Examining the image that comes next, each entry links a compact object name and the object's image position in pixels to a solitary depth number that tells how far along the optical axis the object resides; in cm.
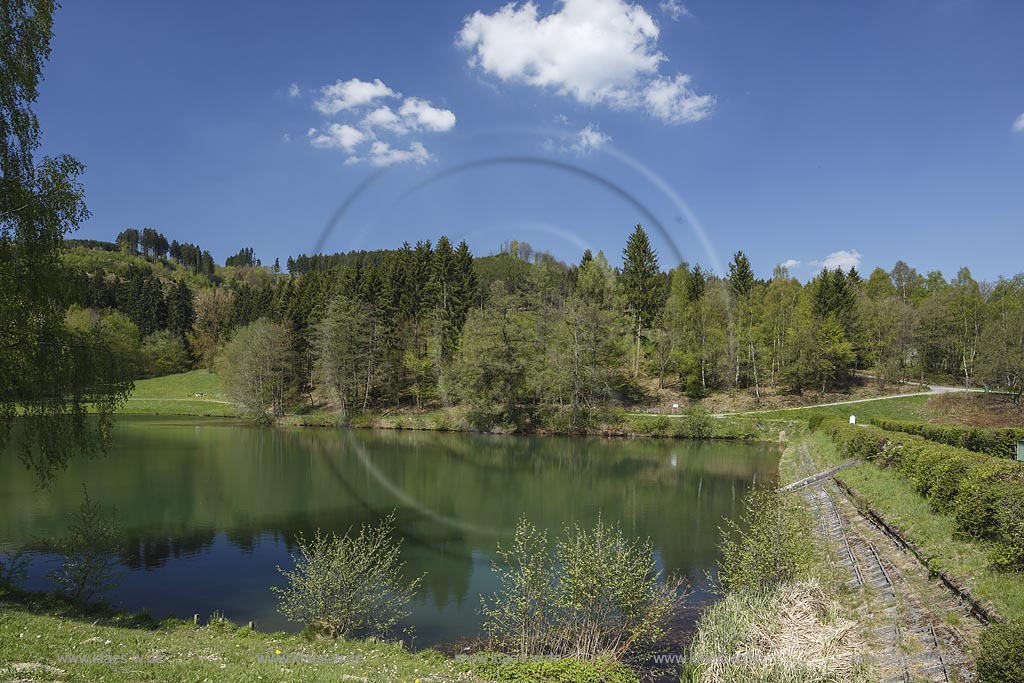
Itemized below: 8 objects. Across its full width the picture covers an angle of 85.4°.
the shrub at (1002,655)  600
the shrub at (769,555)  1180
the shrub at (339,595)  1187
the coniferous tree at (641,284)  7369
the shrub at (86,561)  1327
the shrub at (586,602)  1061
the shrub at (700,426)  5291
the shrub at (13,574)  1360
